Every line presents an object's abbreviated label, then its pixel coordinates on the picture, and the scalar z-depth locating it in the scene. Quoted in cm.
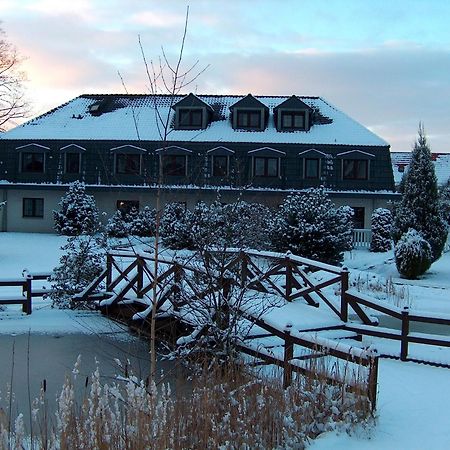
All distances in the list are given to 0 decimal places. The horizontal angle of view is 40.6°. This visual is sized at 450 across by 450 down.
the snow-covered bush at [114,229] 2698
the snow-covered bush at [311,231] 2125
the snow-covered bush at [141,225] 2930
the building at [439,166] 5077
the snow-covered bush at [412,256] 2175
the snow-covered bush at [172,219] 2633
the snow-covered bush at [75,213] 3072
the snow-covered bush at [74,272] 1495
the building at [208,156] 3266
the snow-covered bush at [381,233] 2938
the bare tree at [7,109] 3481
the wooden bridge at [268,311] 731
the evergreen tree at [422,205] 2338
